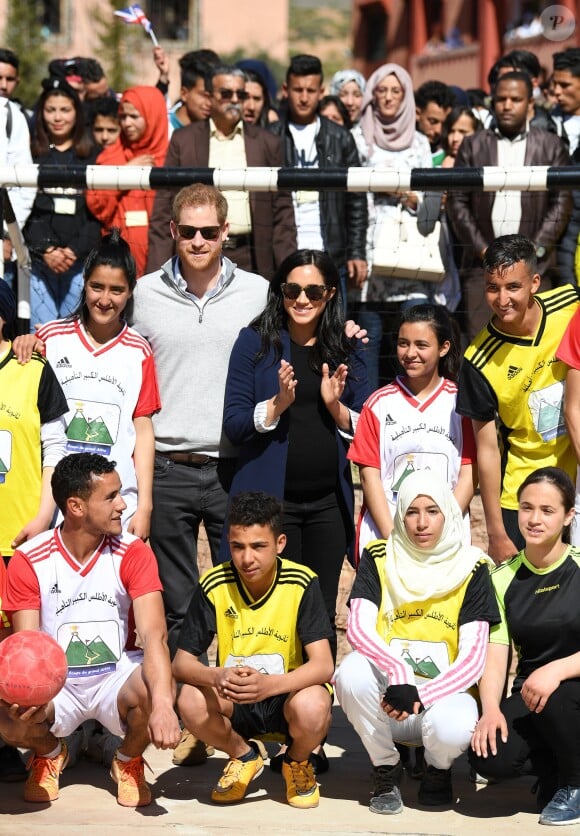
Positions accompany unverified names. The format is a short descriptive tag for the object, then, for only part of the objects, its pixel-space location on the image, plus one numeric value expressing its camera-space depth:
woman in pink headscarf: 8.30
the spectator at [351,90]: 10.64
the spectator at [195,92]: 9.62
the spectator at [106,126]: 9.38
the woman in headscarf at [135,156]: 8.14
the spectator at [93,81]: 10.90
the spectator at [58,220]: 7.84
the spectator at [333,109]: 9.88
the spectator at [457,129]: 9.47
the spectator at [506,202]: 8.14
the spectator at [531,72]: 9.10
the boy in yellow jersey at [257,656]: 5.63
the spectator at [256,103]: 9.56
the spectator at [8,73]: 9.54
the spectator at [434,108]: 10.20
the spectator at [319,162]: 8.37
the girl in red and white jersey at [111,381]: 6.22
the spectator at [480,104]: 10.03
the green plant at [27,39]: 29.08
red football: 5.34
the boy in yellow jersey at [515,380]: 6.02
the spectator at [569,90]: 9.23
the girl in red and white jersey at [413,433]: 6.15
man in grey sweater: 6.39
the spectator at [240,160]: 7.97
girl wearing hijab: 5.59
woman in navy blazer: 6.14
